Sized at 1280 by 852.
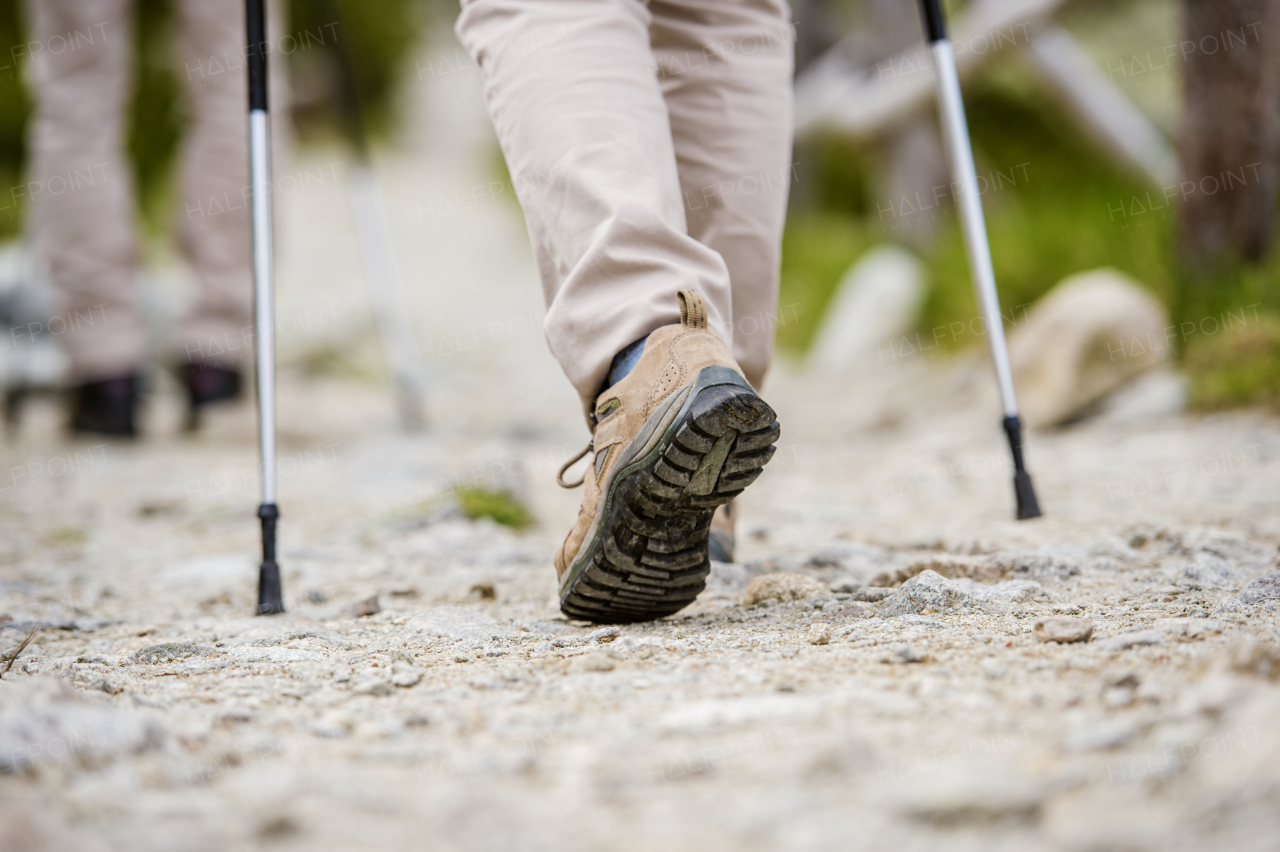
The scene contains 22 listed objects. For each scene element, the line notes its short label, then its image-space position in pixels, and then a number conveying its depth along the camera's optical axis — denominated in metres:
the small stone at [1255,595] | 4.49
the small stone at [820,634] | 4.47
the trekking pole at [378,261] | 5.81
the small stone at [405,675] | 4.42
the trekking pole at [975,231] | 4.82
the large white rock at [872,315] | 7.07
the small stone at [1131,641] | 4.40
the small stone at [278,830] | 3.42
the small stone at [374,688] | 4.41
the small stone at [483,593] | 4.70
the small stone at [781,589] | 4.61
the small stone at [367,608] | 4.66
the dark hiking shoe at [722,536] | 4.74
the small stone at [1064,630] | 4.42
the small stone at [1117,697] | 4.27
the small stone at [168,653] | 4.51
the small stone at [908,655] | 4.41
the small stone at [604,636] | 4.52
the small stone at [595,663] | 4.43
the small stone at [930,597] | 4.53
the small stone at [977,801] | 3.40
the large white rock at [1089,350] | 5.33
